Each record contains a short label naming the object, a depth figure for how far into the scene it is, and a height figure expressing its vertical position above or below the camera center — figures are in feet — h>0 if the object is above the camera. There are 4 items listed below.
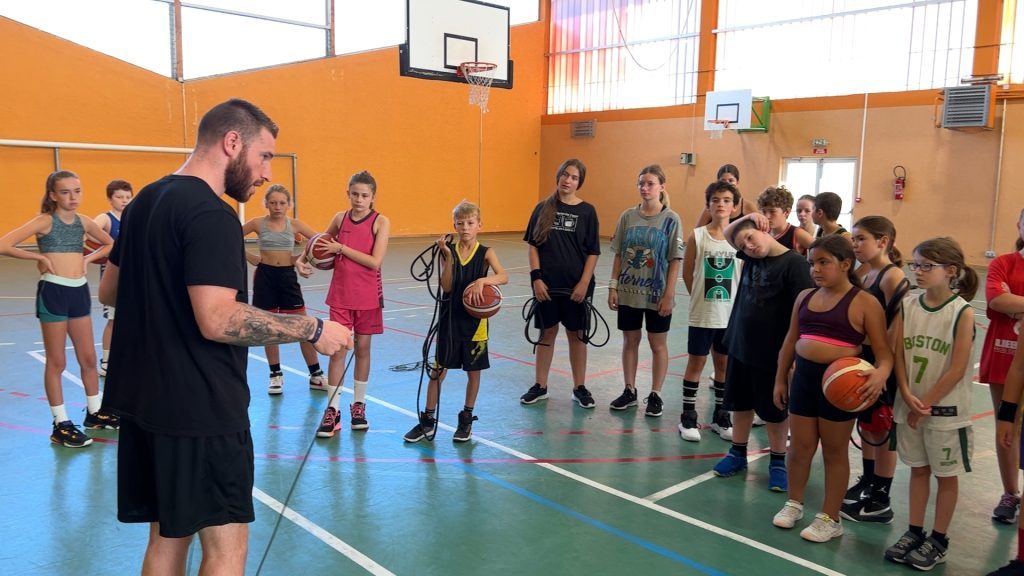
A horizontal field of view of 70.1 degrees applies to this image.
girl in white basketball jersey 10.48 -2.52
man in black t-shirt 6.59 -1.37
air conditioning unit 46.01 +6.96
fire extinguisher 51.11 +2.36
